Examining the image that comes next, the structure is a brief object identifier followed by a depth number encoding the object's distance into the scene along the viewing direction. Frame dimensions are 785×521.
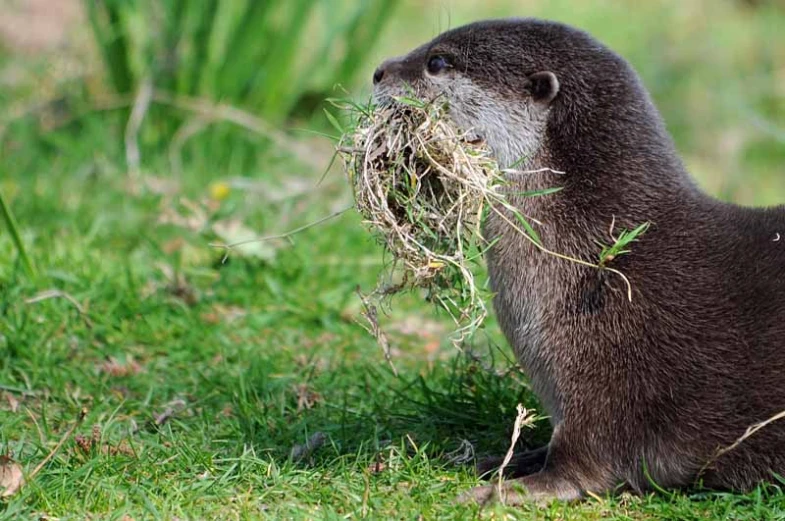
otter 6.00
